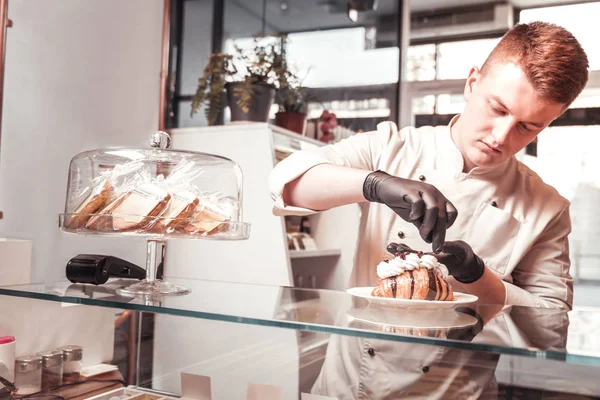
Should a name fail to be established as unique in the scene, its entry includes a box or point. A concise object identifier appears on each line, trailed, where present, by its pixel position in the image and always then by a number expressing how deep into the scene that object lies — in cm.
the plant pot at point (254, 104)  309
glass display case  76
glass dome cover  106
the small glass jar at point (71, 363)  123
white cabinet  281
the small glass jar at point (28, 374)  111
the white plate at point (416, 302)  88
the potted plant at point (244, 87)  307
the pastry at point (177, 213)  106
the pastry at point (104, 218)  106
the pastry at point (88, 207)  109
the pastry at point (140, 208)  104
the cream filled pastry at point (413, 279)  94
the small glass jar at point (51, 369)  117
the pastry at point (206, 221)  110
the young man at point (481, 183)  122
